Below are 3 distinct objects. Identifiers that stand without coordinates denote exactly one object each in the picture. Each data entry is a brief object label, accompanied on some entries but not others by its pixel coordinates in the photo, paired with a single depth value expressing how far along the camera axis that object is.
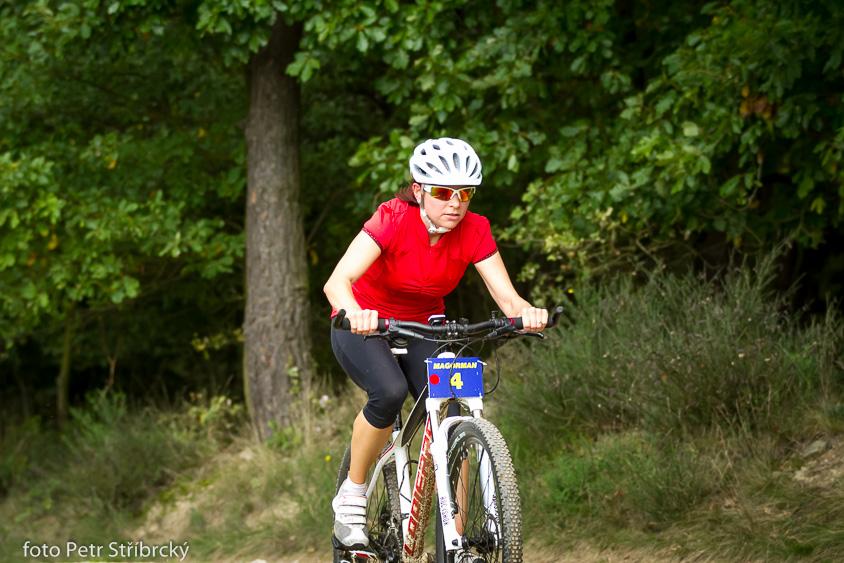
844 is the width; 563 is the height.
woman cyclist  8.30
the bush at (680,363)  11.84
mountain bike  7.25
